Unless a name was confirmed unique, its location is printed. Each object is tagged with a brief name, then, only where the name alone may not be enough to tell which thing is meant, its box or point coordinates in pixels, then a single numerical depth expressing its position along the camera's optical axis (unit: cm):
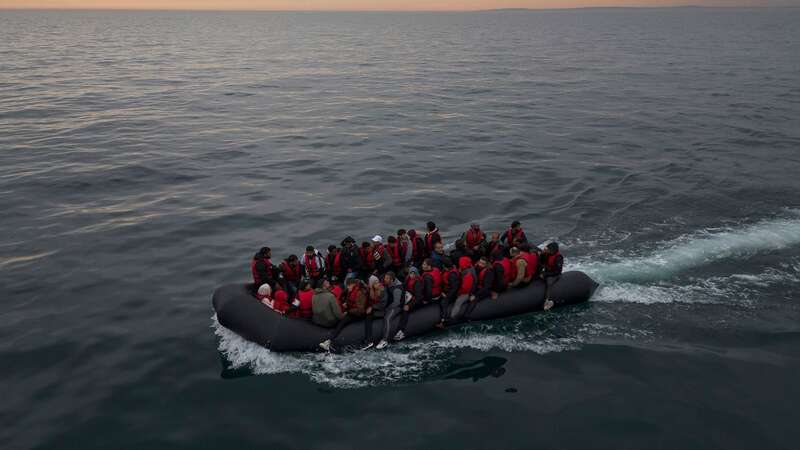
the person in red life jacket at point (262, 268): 1551
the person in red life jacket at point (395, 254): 1720
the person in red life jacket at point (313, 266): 1612
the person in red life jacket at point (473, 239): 1778
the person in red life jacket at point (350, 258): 1638
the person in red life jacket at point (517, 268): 1608
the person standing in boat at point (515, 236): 1791
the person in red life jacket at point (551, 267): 1634
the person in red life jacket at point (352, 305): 1443
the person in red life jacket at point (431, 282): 1527
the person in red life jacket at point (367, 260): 1669
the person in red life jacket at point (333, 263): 1638
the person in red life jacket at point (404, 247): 1717
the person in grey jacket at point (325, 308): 1424
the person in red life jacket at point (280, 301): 1466
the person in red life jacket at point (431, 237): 1753
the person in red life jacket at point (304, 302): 1439
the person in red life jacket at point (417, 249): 1752
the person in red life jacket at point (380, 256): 1669
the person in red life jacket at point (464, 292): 1551
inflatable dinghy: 1429
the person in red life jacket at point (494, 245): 1722
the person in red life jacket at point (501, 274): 1587
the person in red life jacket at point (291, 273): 1603
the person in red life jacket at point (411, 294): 1498
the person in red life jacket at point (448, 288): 1538
